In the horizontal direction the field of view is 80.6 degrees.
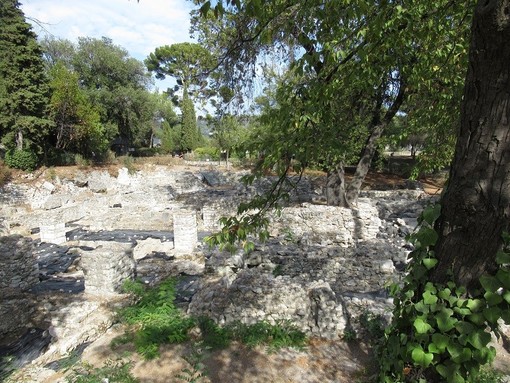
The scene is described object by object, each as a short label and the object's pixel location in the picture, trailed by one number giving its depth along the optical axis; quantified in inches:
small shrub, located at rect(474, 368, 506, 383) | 130.3
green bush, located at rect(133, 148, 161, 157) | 1456.7
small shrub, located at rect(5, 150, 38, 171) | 847.1
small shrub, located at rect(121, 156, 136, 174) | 1029.2
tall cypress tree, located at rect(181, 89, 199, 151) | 1424.7
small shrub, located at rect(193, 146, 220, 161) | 1323.8
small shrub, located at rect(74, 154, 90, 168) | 970.6
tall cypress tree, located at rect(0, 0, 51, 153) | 815.1
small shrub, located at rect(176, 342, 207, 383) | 140.5
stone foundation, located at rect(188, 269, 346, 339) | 188.5
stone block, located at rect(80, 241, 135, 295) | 255.0
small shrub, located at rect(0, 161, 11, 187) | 788.0
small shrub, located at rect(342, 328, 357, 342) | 181.6
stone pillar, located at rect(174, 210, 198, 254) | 406.9
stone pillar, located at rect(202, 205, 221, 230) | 547.5
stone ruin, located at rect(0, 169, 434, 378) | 196.2
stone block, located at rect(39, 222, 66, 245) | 457.4
